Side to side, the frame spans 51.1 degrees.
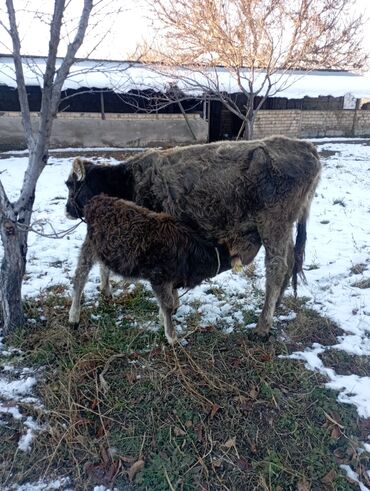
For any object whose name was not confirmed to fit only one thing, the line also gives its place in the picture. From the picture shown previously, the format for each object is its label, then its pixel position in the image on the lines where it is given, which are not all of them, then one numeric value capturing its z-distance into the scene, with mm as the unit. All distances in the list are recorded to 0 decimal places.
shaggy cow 3721
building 14055
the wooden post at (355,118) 21156
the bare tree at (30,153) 3252
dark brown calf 3469
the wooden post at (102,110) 15136
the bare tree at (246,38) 11195
